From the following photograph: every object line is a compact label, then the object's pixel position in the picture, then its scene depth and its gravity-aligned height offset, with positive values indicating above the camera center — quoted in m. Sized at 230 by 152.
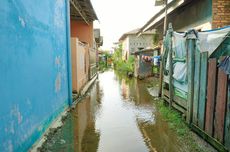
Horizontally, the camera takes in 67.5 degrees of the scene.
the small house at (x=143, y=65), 13.42 -0.19
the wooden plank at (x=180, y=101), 4.70 -1.13
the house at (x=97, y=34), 20.56 +3.47
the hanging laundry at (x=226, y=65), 3.02 -0.05
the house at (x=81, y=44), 7.46 +1.03
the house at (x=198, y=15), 5.56 +1.83
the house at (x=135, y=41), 28.67 +3.62
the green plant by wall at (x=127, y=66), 17.74 -0.44
